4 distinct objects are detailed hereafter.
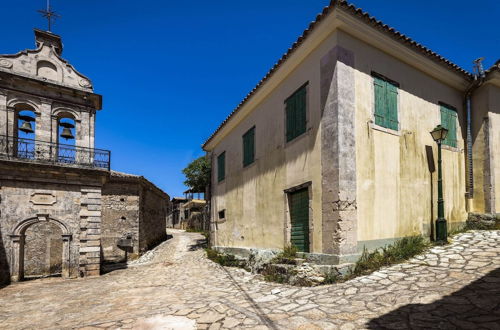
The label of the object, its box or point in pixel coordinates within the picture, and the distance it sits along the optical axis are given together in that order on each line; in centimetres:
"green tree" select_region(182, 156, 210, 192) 1897
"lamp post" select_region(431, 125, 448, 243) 730
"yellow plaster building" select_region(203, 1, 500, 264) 654
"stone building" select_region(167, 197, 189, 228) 4212
